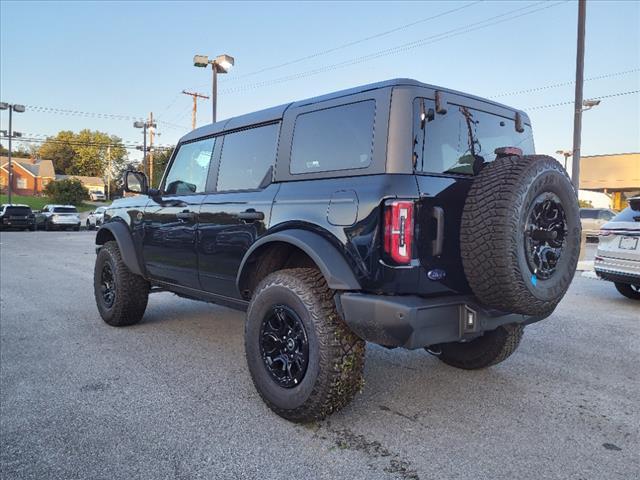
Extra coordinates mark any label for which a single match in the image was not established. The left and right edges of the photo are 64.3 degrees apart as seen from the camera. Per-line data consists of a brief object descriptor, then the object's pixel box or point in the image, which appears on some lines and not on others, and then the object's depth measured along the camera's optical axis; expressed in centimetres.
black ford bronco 273
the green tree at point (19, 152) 9344
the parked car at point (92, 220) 3356
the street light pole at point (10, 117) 4044
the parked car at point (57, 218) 3098
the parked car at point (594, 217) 2108
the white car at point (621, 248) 691
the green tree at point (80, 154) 9231
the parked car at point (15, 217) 2880
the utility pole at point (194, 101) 3678
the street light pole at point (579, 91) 1306
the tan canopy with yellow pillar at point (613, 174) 3428
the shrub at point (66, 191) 4965
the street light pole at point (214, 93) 2077
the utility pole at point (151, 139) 4358
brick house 7475
